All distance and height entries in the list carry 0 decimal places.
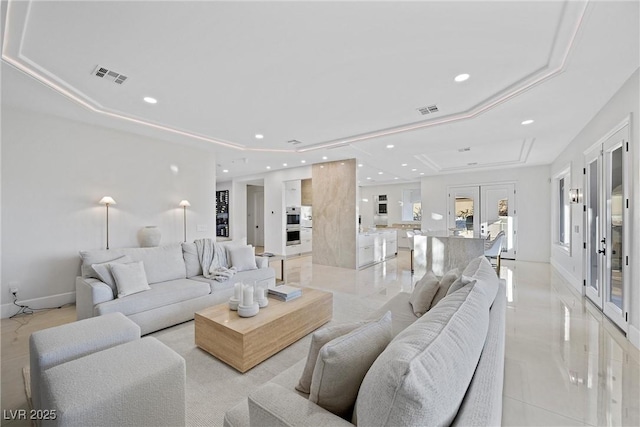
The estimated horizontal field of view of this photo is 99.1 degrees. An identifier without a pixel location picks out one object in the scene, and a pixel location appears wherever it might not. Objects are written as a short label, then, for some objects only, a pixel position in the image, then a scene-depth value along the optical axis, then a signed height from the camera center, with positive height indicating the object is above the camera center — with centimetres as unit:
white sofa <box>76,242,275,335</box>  287 -91
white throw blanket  380 -71
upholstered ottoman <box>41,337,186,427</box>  129 -89
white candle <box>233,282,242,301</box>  268 -78
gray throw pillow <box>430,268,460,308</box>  231 -63
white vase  458 -40
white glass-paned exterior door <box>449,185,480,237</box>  838 +15
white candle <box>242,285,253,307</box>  255 -79
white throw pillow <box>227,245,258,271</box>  415 -70
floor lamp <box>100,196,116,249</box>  423 +20
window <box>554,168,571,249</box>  566 +6
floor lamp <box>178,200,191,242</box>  528 +13
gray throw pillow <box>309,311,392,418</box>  102 -61
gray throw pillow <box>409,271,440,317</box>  236 -73
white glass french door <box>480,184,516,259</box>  780 -1
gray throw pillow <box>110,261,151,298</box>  297 -73
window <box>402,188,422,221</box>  1064 +34
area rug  186 -132
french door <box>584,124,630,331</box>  302 -18
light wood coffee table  226 -106
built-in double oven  839 -39
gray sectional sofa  73 -53
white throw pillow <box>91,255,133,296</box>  302 -68
